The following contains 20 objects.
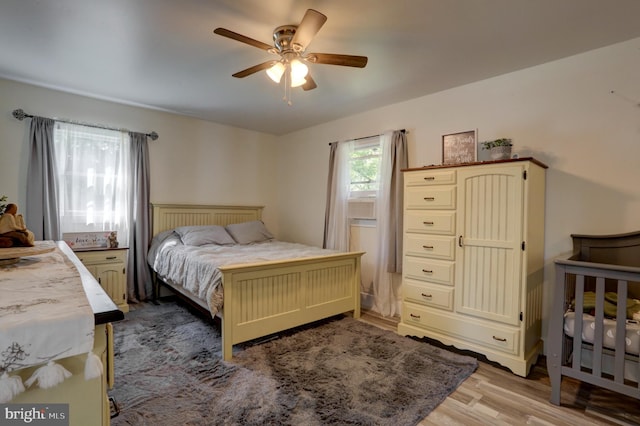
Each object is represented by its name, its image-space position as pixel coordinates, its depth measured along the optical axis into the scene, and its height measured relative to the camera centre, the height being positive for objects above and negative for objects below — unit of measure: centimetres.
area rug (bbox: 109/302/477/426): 179 -121
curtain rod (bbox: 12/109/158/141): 314 +92
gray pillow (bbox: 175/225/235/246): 370 -37
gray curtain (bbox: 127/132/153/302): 379 -24
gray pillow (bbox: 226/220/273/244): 418 -37
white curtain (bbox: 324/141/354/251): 407 +10
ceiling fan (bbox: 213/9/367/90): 188 +102
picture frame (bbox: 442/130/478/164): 290 +60
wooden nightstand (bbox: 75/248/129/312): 330 -71
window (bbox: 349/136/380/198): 381 +51
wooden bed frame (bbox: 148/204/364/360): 247 -82
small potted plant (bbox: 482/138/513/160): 247 +49
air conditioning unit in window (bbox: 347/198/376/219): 381 -1
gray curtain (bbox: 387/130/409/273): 345 +8
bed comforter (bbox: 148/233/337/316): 254 -51
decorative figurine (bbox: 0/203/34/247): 145 -13
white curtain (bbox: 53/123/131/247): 342 +31
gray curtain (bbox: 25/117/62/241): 318 +21
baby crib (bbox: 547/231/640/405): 178 -73
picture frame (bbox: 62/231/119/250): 336 -40
